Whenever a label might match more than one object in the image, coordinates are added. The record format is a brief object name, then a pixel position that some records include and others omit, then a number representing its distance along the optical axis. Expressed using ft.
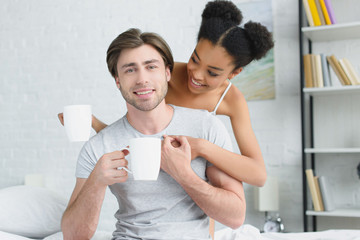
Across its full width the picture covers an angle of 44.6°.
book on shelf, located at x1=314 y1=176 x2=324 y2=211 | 9.27
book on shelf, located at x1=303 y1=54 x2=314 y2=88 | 9.40
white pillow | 6.39
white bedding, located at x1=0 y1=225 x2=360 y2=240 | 6.18
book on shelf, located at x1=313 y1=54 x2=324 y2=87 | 9.31
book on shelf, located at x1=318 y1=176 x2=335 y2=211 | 9.18
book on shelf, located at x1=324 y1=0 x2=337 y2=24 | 9.23
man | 4.74
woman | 5.16
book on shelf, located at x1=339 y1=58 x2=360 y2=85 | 9.12
